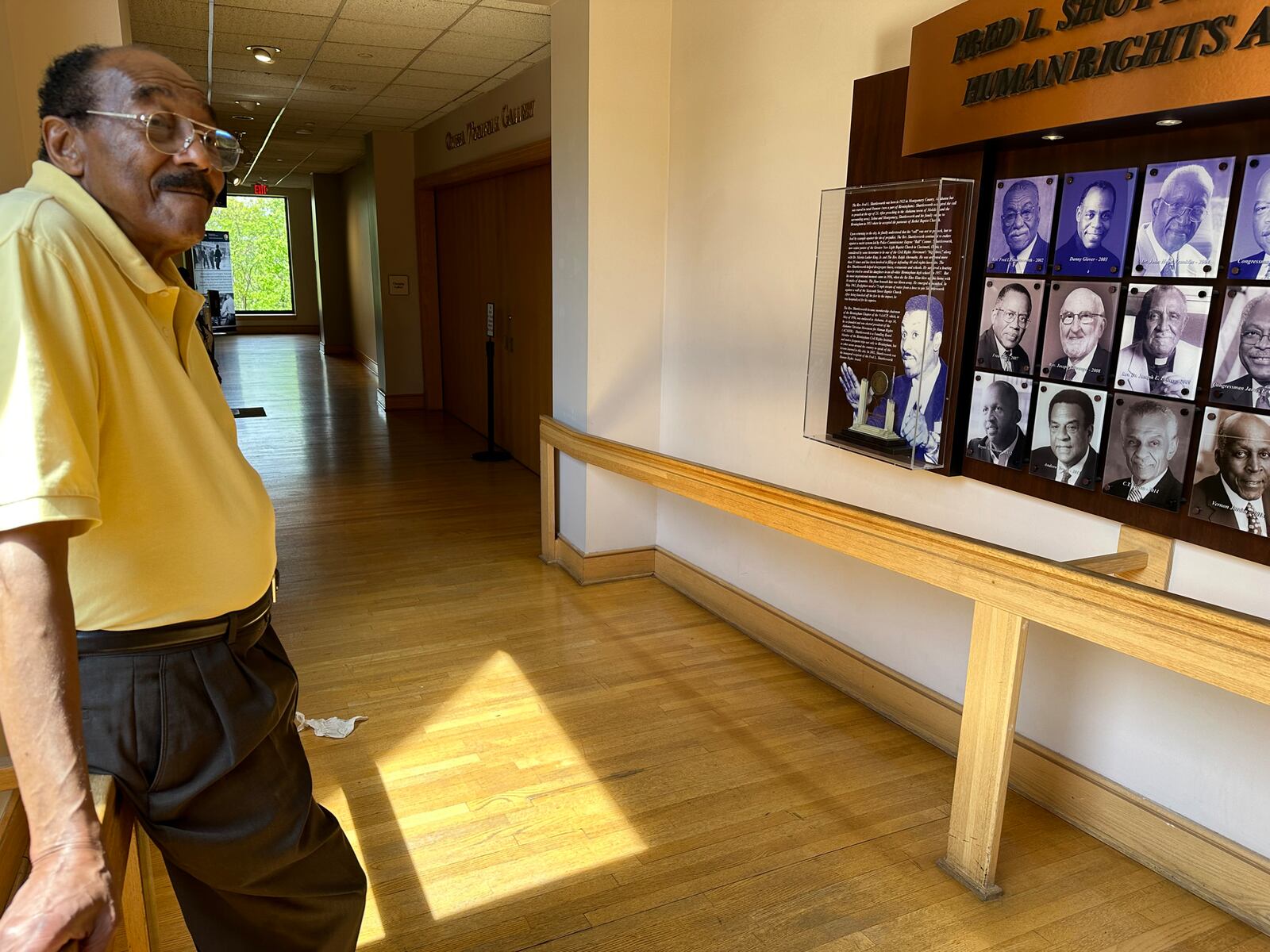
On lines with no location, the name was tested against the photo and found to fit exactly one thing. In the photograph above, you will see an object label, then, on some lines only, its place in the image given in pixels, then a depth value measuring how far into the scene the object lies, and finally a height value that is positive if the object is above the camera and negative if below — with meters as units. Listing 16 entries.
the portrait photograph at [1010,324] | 2.63 -0.10
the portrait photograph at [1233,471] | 2.11 -0.43
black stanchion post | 7.77 -1.32
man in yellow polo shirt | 0.96 -0.35
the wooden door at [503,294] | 6.89 -0.13
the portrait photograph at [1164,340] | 2.22 -0.12
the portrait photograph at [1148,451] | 2.28 -0.41
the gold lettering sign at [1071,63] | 1.88 +0.55
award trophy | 3.06 -0.49
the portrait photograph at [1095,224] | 2.35 +0.18
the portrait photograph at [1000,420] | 2.69 -0.40
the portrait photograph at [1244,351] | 2.08 -0.13
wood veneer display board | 2.12 -0.09
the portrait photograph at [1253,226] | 2.04 +0.16
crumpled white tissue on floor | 3.17 -1.61
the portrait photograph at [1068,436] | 2.48 -0.41
